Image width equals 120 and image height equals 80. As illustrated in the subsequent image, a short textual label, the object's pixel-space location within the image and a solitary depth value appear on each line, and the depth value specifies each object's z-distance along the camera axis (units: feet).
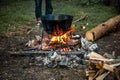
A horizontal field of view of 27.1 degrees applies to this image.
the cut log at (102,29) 24.14
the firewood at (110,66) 14.56
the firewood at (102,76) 15.00
